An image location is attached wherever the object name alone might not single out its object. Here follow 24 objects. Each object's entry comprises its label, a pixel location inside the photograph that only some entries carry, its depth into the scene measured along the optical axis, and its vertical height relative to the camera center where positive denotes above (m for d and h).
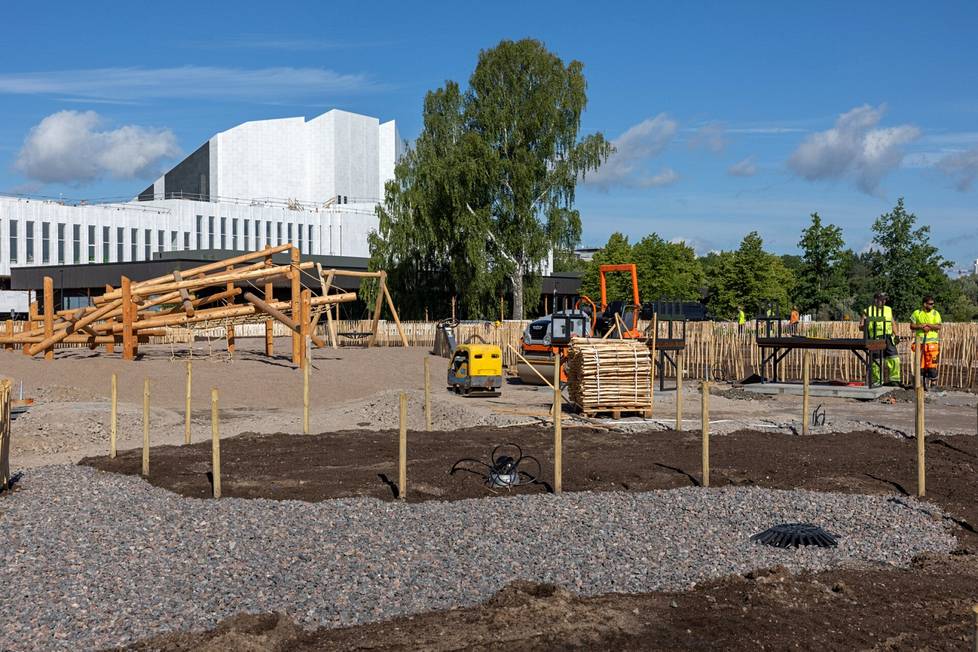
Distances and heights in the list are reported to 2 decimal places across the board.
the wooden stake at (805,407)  16.87 -1.57
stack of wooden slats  19.81 -1.32
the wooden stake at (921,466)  12.03 -1.78
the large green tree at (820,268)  54.16 +2.24
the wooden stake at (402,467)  11.66 -1.77
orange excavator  26.36 -0.51
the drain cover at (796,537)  9.47 -2.07
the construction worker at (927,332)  25.67 -0.51
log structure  30.70 -0.11
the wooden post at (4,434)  12.06 -1.48
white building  77.94 +9.58
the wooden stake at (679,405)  17.18 -1.59
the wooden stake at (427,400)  17.50 -1.56
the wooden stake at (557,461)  11.90 -1.73
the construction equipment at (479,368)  24.75 -1.42
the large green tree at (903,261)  51.12 +2.47
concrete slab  24.92 -1.93
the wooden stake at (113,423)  14.71 -1.64
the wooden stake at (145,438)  13.12 -1.66
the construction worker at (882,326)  25.30 -0.37
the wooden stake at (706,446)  12.35 -1.60
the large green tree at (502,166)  47.81 +6.52
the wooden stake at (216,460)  11.62 -1.70
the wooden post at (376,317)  38.85 -0.34
